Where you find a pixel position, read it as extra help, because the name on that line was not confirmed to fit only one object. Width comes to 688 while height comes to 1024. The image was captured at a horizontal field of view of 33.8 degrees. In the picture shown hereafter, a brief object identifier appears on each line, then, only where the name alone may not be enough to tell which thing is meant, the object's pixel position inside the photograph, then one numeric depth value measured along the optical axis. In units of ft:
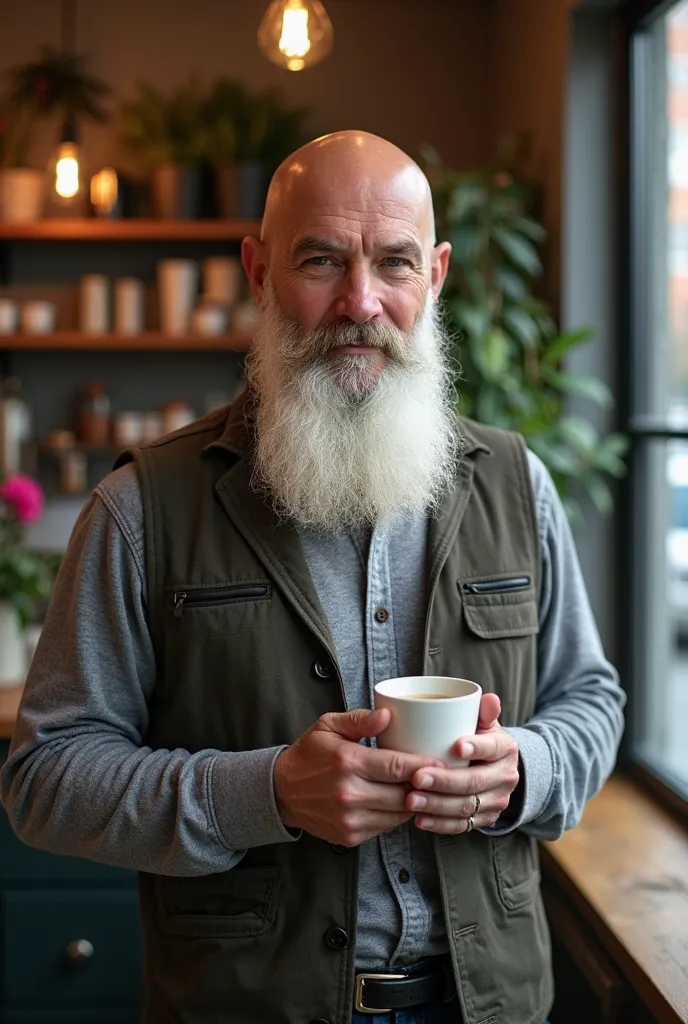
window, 8.41
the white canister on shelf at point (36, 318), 13.17
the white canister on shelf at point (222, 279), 13.11
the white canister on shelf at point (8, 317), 13.11
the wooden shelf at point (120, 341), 12.92
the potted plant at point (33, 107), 12.82
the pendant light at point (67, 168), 10.64
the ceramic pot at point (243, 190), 12.62
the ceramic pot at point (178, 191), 12.67
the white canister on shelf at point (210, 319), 13.02
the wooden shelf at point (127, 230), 12.78
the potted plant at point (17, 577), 8.99
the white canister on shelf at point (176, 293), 13.14
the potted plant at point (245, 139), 12.69
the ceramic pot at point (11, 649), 9.08
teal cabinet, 8.09
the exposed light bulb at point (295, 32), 7.49
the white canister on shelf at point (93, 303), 13.23
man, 4.33
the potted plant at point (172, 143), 12.75
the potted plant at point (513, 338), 8.57
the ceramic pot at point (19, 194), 12.75
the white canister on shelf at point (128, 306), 13.26
